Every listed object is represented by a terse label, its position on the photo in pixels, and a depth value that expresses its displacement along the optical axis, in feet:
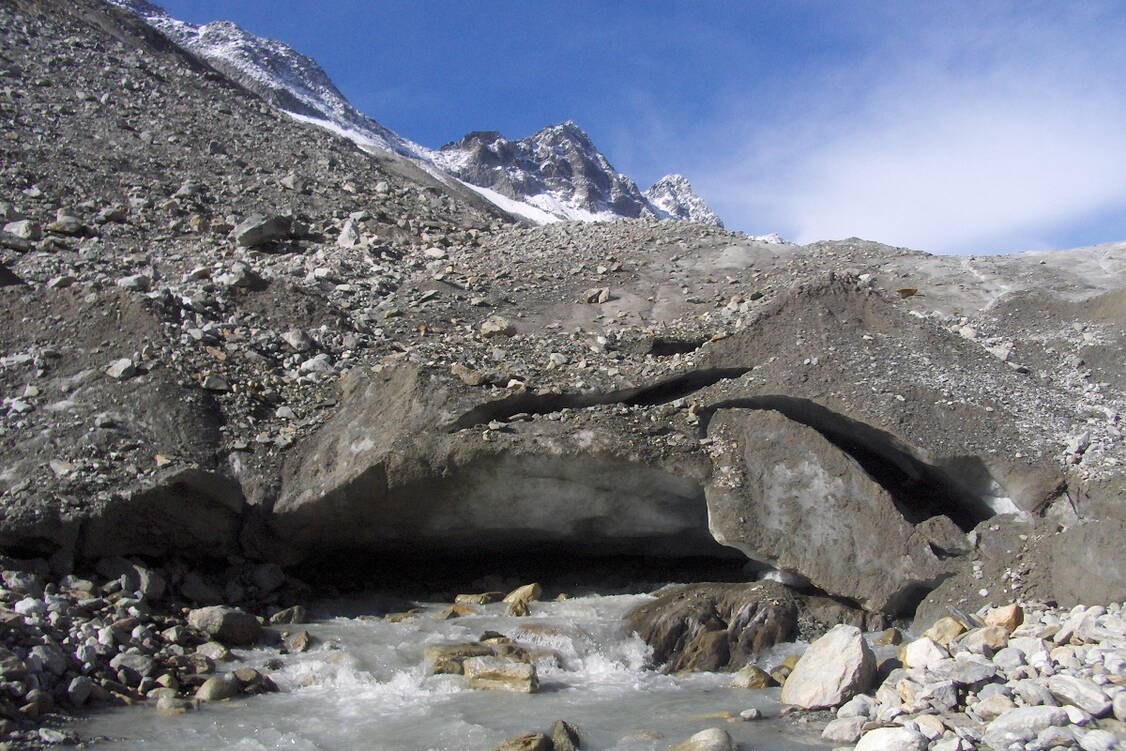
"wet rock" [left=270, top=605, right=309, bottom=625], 27.25
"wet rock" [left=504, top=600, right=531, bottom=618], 28.40
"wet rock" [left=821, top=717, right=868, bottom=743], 19.40
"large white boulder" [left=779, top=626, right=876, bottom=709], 21.35
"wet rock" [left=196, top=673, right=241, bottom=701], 21.76
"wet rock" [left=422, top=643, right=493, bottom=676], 24.09
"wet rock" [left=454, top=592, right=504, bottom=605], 29.76
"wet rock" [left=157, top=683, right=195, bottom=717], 20.83
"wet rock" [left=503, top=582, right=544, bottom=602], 29.73
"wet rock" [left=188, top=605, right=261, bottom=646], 24.99
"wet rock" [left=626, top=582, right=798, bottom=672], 25.79
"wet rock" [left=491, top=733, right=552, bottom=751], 18.94
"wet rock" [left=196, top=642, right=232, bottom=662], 23.91
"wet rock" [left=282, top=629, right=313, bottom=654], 25.20
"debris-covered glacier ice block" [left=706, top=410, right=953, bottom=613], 26.78
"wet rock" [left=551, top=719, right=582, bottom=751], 19.40
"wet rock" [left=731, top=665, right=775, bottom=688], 23.70
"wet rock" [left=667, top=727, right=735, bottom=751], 18.76
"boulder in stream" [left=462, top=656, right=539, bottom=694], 22.97
